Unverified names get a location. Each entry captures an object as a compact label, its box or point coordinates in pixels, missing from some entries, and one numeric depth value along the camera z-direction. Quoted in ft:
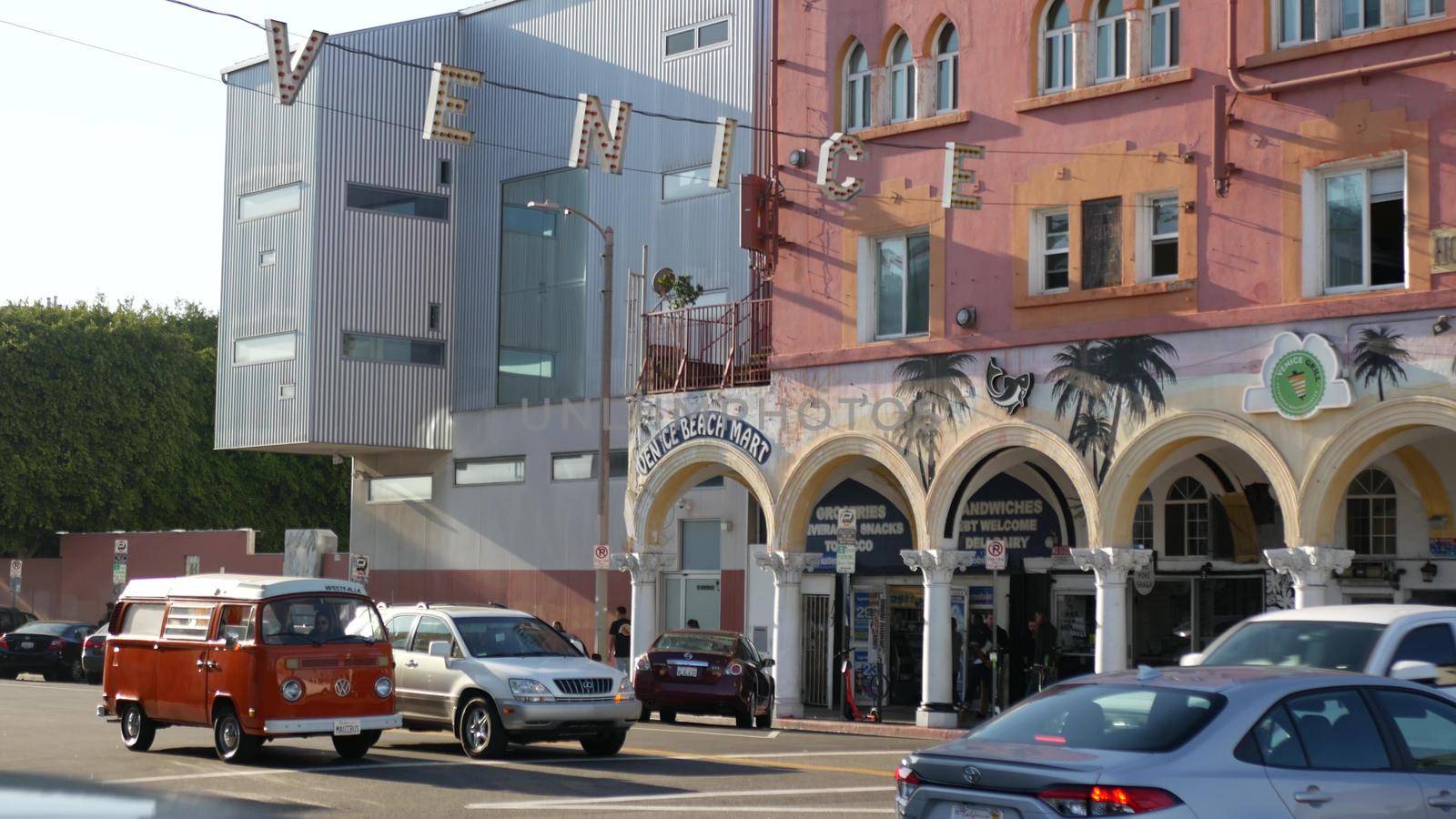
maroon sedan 87.15
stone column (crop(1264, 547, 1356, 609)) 74.64
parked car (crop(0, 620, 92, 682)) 135.64
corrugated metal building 123.85
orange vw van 60.39
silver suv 63.36
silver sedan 27.04
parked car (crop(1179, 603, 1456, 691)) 43.75
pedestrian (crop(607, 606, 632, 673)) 109.70
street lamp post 103.86
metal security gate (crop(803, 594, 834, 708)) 106.83
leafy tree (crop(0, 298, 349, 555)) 176.45
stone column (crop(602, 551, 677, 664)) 101.24
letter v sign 61.57
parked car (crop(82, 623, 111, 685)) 123.24
